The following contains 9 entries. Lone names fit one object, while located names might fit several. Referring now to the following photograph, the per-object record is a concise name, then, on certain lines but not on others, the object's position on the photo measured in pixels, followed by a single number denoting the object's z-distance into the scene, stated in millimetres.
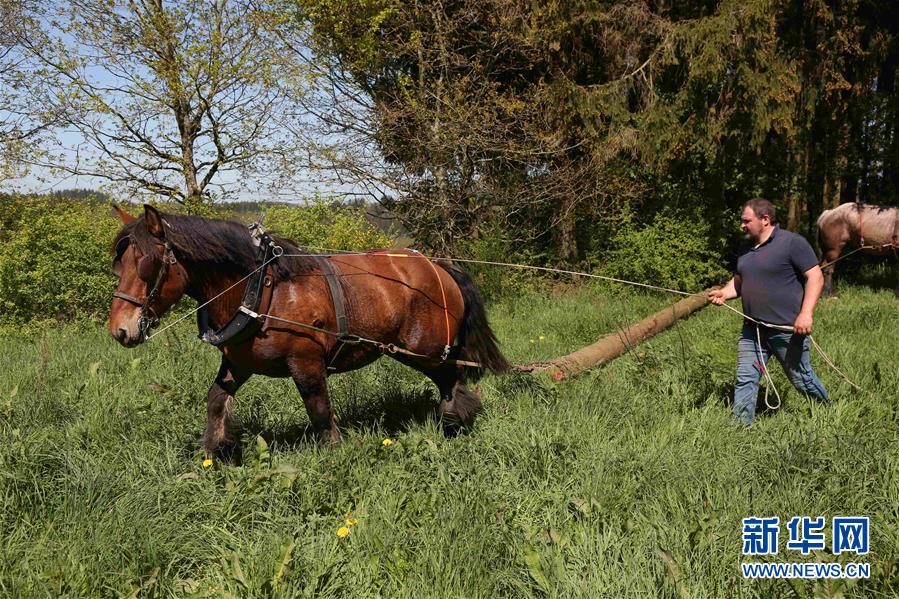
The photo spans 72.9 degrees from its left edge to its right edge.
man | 4414
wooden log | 5933
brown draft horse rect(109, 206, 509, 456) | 3449
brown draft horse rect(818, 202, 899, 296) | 11391
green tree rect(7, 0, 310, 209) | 11609
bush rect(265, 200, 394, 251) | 10328
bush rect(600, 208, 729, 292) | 13242
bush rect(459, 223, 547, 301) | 11758
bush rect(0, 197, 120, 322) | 8031
